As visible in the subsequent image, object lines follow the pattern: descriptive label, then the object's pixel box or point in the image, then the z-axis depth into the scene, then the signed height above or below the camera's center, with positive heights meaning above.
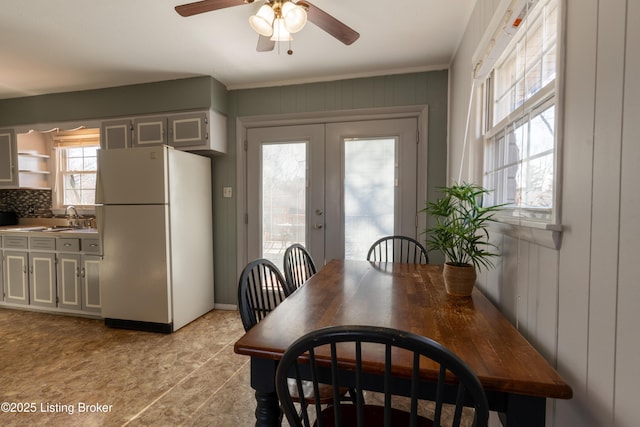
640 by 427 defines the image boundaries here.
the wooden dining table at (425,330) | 0.79 -0.44
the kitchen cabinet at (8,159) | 3.48 +0.48
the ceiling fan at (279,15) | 1.50 +0.96
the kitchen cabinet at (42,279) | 3.12 -0.80
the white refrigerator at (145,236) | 2.68 -0.31
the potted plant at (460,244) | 1.38 -0.20
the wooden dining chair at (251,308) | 1.24 -0.47
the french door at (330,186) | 2.91 +0.15
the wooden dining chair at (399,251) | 2.83 -0.47
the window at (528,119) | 1.05 +0.35
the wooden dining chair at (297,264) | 1.92 -0.42
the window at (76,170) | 3.73 +0.39
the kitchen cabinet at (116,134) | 3.15 +0.70
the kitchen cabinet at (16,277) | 3.21 -0.80
